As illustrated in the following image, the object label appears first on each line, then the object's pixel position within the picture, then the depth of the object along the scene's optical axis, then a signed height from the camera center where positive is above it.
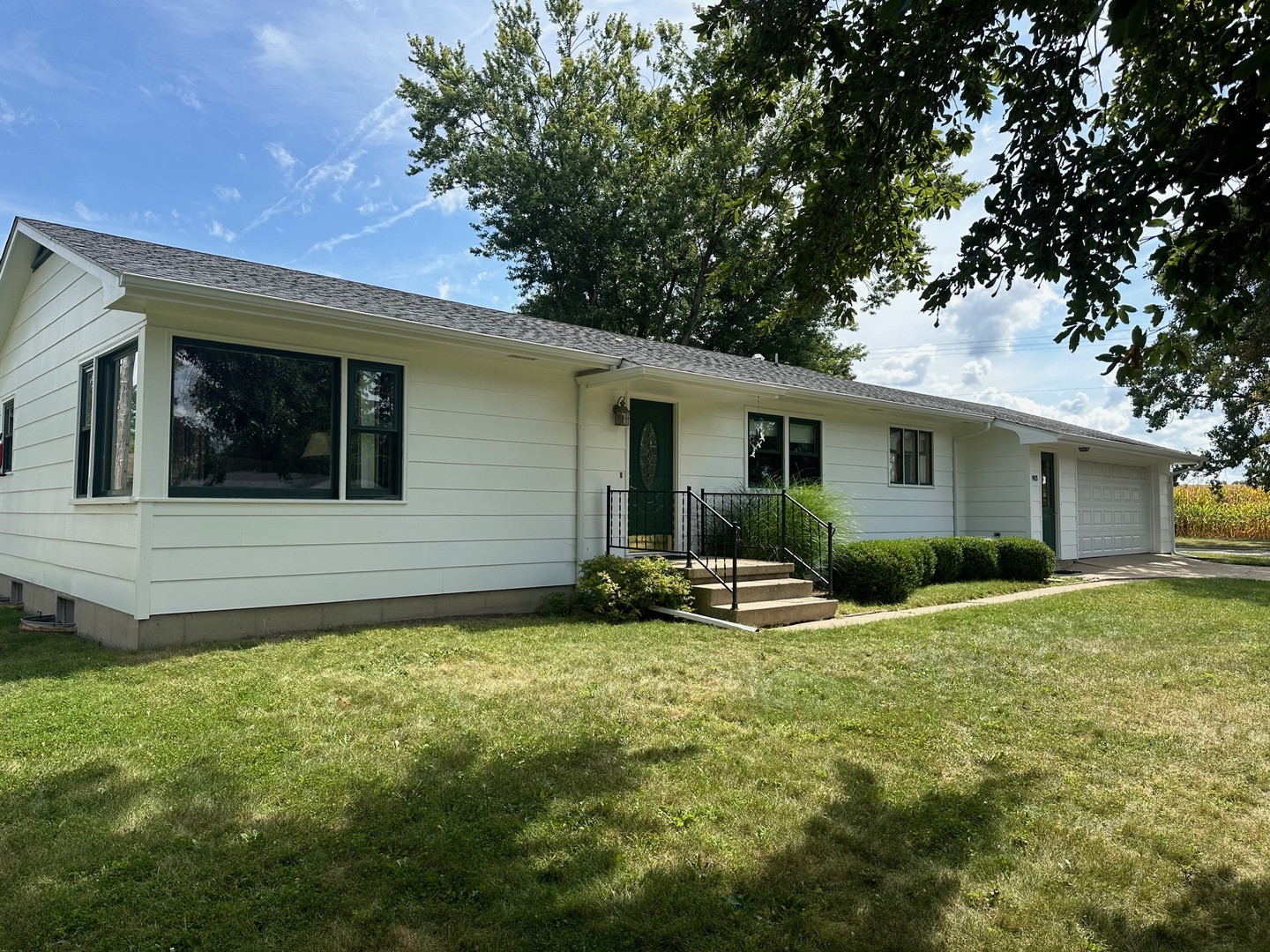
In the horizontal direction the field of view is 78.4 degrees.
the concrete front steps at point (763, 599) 8.30 -1.00
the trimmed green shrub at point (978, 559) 12.53 -0.78
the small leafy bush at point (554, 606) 8.74 -1.10
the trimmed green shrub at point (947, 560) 12.08 -0.77
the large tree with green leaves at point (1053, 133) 3.19 +1.97
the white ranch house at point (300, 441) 6.75 +0.73
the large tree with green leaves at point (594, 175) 24.41 +10.55
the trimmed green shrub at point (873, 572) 10.14 -0.81
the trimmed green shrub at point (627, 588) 8.38 -0.86
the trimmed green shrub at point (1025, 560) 12.84 -0.81
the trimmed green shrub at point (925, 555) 11.09 -0.65
